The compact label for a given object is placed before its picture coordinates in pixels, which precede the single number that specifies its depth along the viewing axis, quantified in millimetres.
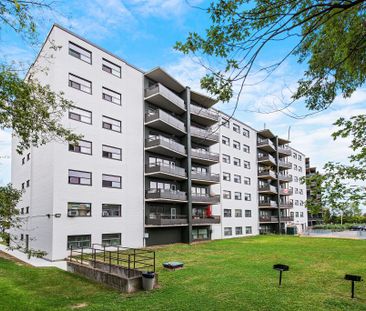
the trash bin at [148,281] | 11344
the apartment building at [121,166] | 21578
